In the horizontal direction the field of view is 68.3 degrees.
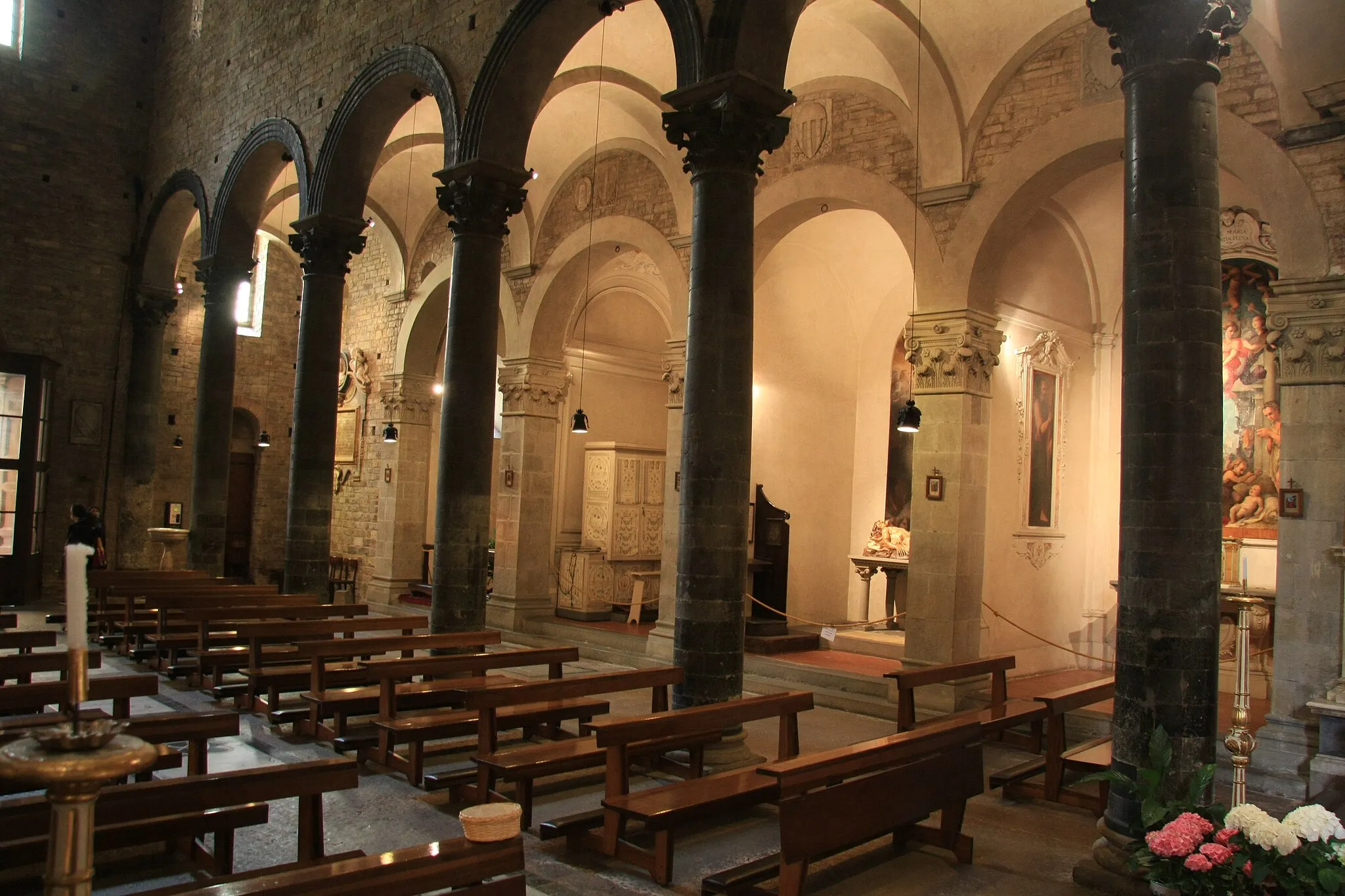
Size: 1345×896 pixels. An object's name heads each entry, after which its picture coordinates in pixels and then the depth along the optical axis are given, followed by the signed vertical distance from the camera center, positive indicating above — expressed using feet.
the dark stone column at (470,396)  31.68 +2.71
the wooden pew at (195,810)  11.42 -4.04
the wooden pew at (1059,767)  20.85 -5.69
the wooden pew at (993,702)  22.41 -4.83
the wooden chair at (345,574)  63.00 -6.34
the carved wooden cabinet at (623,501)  51.03 -0.73
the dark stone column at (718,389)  22.44 +2.32
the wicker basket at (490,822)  9.09 -3.14
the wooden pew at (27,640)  24.49 -4.42
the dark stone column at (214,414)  49.65 +2.80
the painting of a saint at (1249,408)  36.01 +3.89
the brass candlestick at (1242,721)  12.98 -2.80
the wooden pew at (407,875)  8.55 -3.52
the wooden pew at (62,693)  17.03 -4.04
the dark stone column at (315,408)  40.78 +2.73
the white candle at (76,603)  6.24 -0.89
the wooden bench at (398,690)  20.93 -4.71
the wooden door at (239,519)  68.54 -3.37
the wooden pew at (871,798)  13.67 -4.61
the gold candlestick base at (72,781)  5.92 -1.93
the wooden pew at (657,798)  15.25 -4.93
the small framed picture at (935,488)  32.94 +0.39
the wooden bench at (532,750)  17.38 -4.89
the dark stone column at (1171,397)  15.17 +1.76
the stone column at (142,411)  59.47 +3.36
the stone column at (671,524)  39.01 -1.42
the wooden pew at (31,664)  19.79 -4.11
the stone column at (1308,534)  24.49 -0.49
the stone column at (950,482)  32.50 +0.60
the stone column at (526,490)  47.55 -0.34
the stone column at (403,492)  56.49 -0.84
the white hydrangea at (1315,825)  11.54 -3.62
